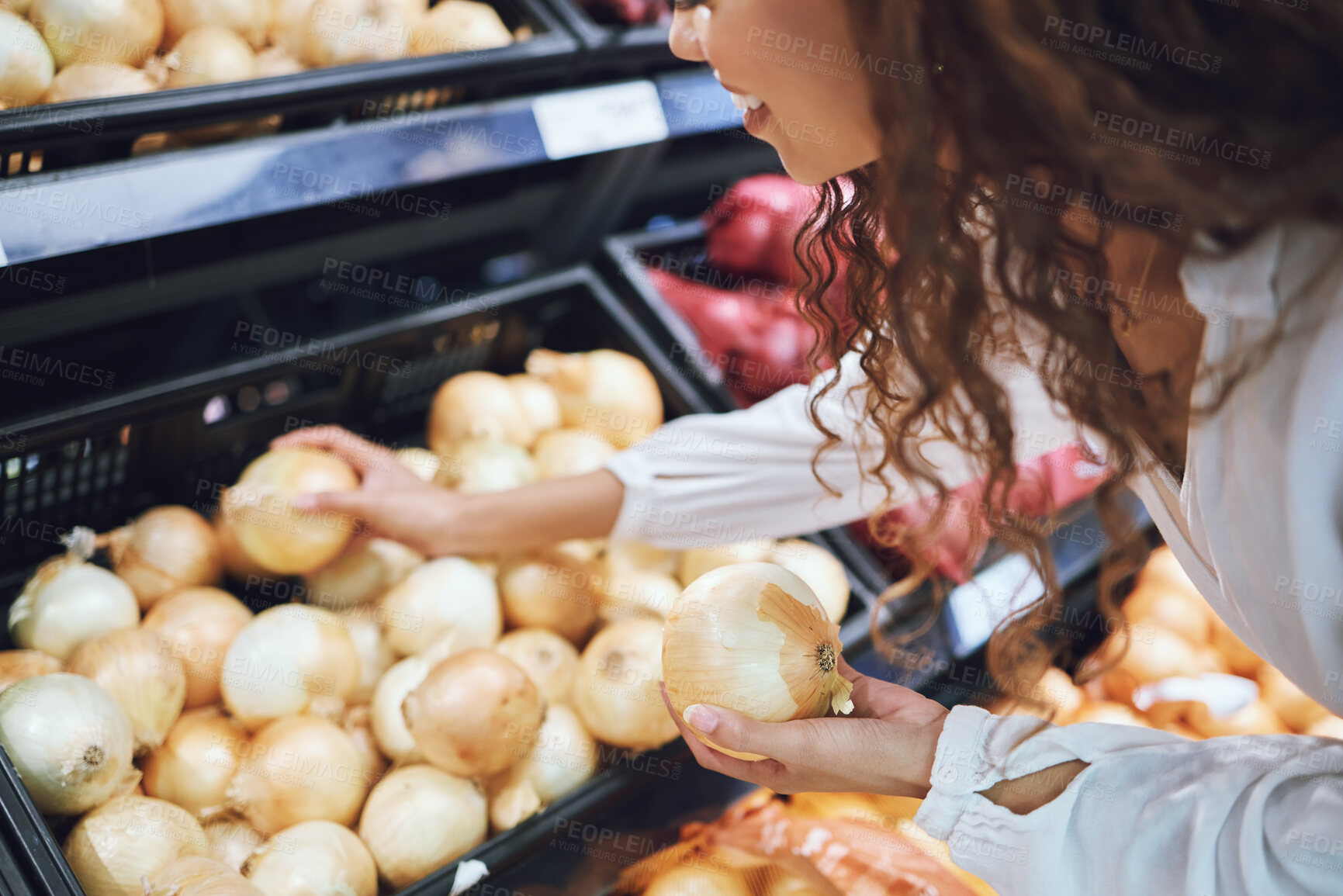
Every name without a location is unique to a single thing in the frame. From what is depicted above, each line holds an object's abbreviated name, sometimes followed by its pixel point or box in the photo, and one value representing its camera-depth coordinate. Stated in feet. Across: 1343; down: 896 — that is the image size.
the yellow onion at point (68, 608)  3.74
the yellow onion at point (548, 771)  3.86
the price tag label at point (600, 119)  4.83
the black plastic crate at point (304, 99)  3.44
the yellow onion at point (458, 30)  4.95
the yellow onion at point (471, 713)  3.62
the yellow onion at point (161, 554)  4.10
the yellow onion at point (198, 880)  2.92
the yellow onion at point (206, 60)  4.33
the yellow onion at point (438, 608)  4.24
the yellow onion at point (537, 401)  5.41
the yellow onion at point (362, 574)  4.42
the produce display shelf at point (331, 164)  3.43
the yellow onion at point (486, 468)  4.79
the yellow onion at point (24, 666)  3.43
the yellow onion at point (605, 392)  5.40
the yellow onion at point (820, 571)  4.71
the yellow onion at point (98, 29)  4.12
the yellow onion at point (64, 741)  3.09
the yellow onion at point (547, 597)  4.51
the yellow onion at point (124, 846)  3.12
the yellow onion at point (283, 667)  3.77
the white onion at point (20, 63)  3.81
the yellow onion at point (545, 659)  4.25
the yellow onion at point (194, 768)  3.59
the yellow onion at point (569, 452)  5.13
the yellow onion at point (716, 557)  4.82
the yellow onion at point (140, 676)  3.50
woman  1.99
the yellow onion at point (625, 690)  4.02
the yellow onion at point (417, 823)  3.57
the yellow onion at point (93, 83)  3.95
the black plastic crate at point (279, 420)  3.70
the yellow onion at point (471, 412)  5.13
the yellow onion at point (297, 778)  3.52
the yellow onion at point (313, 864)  3.28
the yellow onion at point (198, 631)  3.86
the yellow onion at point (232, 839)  3.48
